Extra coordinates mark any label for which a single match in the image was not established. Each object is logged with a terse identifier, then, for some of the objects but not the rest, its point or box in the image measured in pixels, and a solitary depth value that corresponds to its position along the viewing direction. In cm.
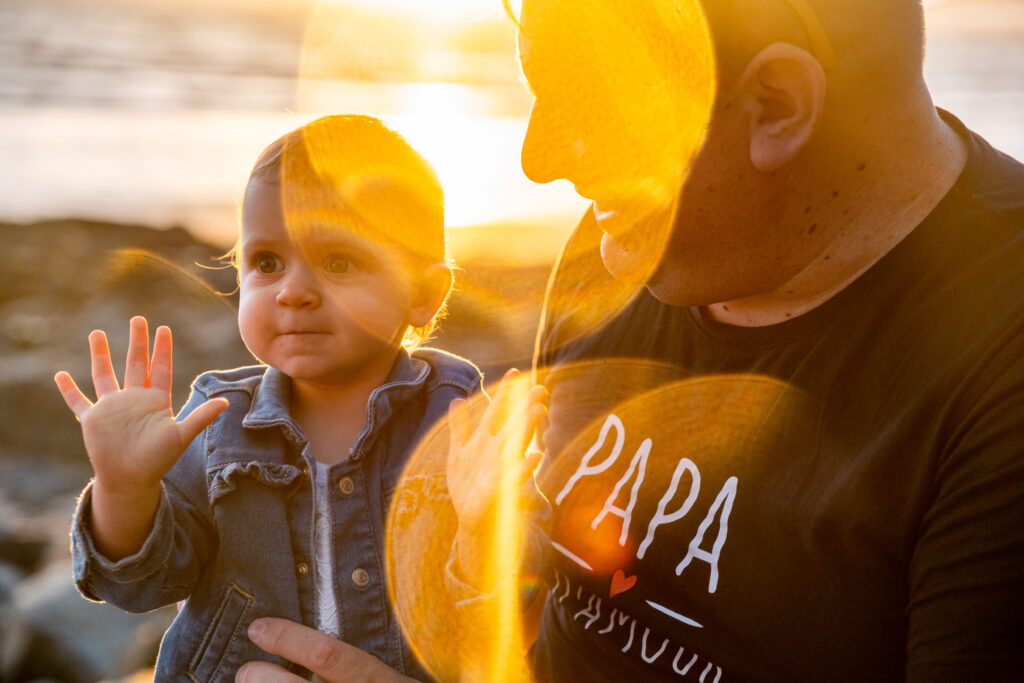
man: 90
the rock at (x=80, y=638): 153
